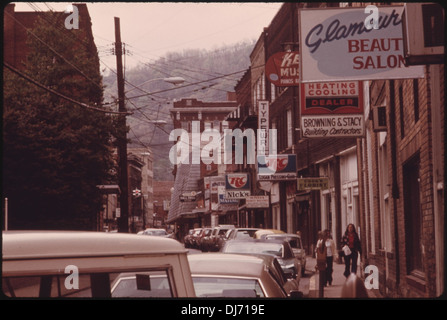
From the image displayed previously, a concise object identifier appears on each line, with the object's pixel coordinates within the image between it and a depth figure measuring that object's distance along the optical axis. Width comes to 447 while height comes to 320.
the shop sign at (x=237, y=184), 54.84
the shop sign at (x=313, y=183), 29.33
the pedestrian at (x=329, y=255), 21.01
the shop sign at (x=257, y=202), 45.72
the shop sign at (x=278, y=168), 38.25
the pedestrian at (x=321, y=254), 19.02
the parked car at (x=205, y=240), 46.34
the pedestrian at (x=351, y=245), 20.89
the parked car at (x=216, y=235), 42.91
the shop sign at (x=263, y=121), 43.59
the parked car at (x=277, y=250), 18.36
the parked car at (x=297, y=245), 26.75
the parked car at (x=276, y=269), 8.63
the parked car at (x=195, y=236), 52.19
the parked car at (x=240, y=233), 32.69
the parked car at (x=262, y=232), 28.95
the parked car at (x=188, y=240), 55.80
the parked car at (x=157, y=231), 43.61
